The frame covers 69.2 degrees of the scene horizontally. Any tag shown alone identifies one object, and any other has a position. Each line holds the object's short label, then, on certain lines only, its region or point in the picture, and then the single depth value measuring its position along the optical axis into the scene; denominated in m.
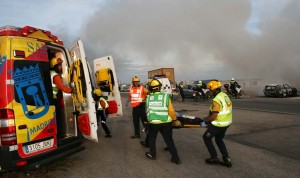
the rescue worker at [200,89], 17.02
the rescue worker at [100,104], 5.94
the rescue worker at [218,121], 3.89
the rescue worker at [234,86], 17.32
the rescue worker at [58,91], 4.03
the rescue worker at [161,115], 4.21
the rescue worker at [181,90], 17.38
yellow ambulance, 3.09
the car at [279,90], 17.72
